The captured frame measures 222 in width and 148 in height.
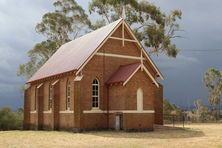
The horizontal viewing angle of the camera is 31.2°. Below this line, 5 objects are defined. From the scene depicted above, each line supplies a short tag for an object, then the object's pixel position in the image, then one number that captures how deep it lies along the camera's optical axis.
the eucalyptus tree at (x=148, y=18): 57.97
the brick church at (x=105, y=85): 33.06
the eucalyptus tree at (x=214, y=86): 63.00
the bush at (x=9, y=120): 48.62
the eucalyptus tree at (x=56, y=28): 63.44
